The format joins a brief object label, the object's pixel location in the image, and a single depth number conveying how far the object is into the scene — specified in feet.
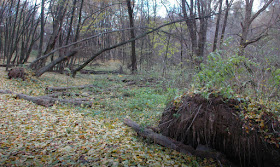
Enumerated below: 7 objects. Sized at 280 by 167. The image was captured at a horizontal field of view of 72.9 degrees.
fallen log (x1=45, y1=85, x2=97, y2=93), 26.27
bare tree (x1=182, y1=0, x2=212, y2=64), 33.50
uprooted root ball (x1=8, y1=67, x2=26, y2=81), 30.50
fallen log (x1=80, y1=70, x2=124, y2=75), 56.42
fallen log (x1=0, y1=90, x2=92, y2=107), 19.98
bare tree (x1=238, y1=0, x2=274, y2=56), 34.84
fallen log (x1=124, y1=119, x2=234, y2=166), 10.55
